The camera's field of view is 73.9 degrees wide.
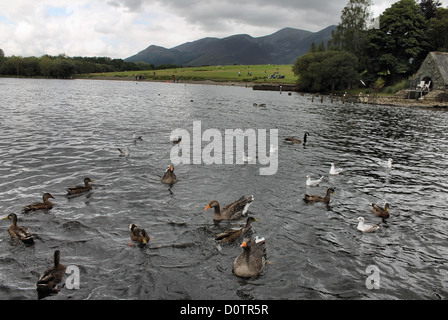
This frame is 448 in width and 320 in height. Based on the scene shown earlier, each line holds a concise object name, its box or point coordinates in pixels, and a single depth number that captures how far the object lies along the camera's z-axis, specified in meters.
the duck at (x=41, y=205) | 11.66
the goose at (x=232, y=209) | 11.88
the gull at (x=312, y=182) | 15.87
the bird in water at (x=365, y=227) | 11.44
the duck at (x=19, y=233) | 9.54
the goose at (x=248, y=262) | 8.62
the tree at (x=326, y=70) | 89.94
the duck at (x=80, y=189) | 13.52
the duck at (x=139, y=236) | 9.89
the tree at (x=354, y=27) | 98.50
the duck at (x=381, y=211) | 12.64
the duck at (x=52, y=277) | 7.73
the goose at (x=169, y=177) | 15.58
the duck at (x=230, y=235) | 10.40
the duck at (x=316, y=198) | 13.98
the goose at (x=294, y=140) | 26.57
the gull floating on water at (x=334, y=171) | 18.02
